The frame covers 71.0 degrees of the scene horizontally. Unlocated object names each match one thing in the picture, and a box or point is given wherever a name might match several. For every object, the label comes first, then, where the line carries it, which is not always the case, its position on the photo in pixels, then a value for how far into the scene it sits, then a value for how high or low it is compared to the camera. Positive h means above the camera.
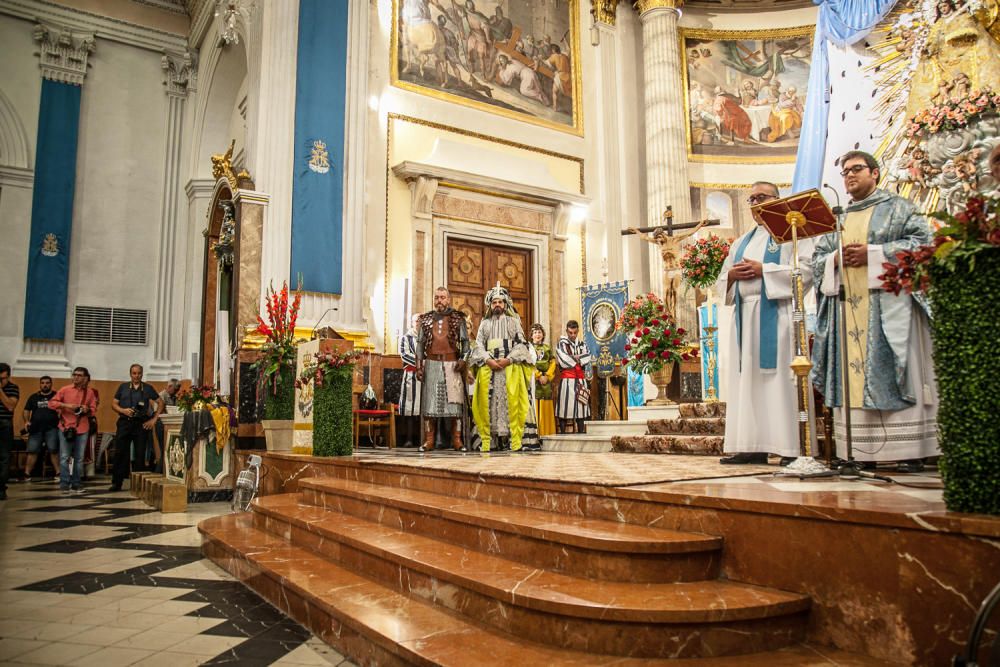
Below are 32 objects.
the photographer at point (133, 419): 9.34 -0.22
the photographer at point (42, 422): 8.96 -0.24
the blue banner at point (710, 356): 8.56 +0.51
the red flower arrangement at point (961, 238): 2.05 +0.47
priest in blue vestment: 3.79 +0.33
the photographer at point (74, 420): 8.77 -0.21
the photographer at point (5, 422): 7.48 -0.20
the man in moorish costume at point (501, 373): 7.22 +0.27
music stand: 3.54 +0.91
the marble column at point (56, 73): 12.04 +6.00
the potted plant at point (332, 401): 6.43 +0.00
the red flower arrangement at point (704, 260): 7.48 +1.47
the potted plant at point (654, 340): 8.12 +0.67
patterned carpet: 3.51 -0.42
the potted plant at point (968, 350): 2.00 +0.13
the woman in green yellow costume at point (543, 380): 8.53 +0.25
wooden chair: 9.23 -0.26
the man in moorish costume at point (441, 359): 7.39 +0.43
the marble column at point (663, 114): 13.03 +5.43
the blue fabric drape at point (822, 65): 9.00 +4.53
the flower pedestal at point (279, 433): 7.67 -0.35
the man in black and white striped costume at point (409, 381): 8.86 +0.24
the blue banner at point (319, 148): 9.84 +3.63
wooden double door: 11.66 +2.13
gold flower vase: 8.30 +0.23
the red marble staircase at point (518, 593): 2.14 -0.70
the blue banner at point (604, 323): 10.80 +1.19
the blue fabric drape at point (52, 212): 12.21 +3.42
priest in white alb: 4.10 +0.25
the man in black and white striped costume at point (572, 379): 9.45 +0.27
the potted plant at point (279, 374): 7.58 +0.30
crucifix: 10.34 +2.37
